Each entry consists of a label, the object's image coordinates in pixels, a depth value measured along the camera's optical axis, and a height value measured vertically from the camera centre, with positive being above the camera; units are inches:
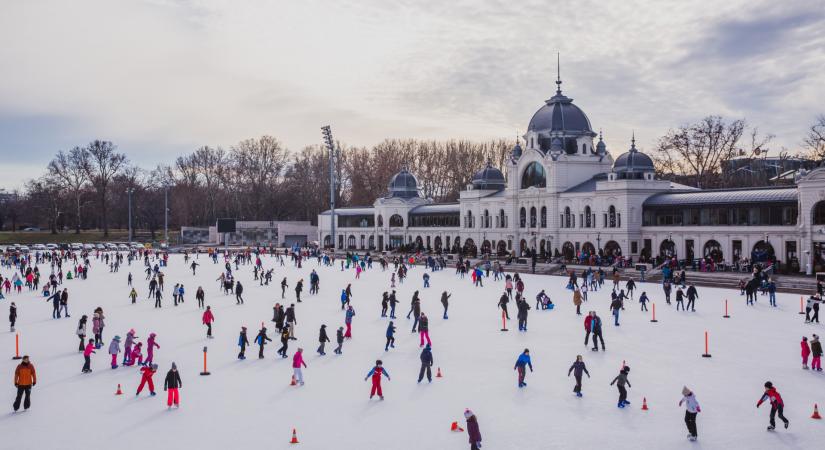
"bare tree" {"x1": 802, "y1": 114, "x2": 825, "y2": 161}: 2790.4 +349.4
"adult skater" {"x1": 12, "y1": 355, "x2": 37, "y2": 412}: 606.2 -112.5
